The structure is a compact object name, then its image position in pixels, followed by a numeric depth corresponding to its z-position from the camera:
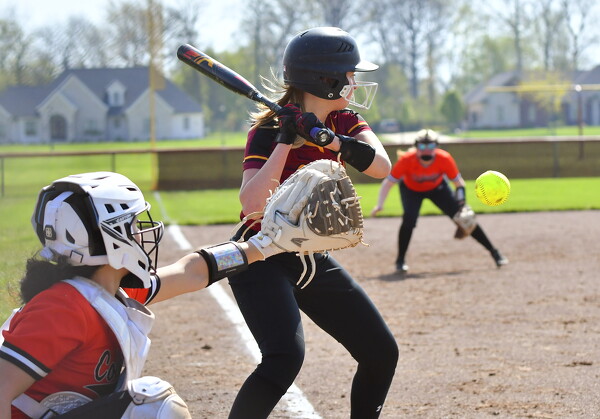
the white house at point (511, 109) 63.66
